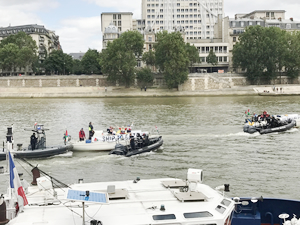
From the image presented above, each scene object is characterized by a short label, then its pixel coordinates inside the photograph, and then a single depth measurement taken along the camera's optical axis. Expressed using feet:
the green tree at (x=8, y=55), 372.66
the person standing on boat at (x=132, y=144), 97.50
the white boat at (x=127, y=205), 37.24
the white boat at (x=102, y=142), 102.53
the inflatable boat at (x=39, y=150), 92.68
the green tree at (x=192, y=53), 352.90
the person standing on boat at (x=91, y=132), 109.55
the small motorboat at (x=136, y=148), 96.32
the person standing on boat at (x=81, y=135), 105.70
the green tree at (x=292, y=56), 321.11
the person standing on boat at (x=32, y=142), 94.89
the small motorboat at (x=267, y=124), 126.62
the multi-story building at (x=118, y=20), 505.21
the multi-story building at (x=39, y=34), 479.41
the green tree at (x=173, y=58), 308.60
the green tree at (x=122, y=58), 315.58
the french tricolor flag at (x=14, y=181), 40.49
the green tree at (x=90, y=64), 387.75
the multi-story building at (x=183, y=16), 522.68
